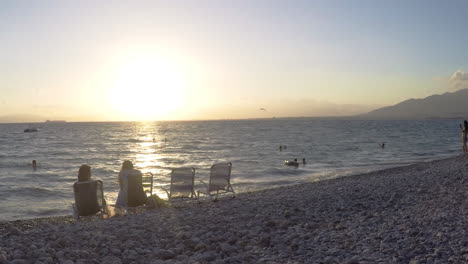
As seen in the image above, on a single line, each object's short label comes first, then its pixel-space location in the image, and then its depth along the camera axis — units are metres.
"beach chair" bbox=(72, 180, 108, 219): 9.10
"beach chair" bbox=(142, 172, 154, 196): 10.62
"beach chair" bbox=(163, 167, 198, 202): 10.92
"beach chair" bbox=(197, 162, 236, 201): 11.53
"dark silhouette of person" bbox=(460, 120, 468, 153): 23.36
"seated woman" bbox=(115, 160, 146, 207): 9.88
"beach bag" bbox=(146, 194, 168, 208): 10.98
